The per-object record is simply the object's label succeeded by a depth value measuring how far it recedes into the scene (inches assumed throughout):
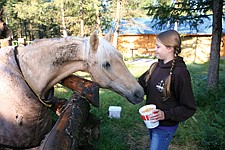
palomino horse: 64.7
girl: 73.4
